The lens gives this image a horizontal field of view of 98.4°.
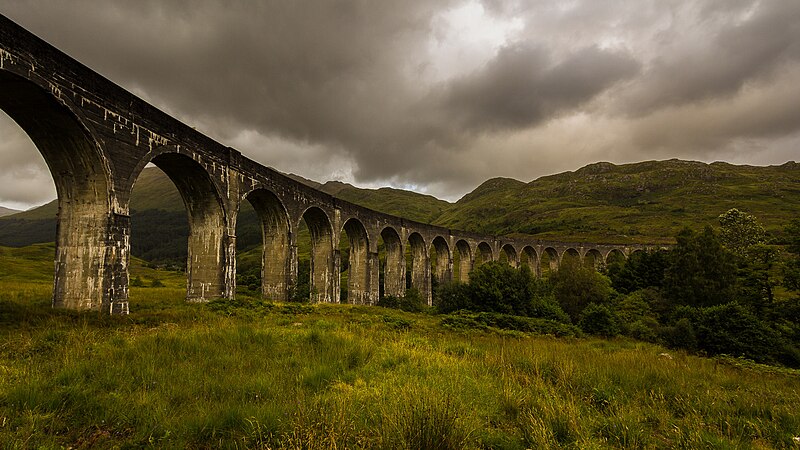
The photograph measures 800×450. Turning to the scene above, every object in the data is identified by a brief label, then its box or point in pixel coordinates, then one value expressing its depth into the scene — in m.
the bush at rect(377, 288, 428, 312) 32.44
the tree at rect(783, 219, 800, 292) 25.98
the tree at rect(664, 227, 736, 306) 28.62
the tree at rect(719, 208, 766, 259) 49.72
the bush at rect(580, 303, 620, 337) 19.95
